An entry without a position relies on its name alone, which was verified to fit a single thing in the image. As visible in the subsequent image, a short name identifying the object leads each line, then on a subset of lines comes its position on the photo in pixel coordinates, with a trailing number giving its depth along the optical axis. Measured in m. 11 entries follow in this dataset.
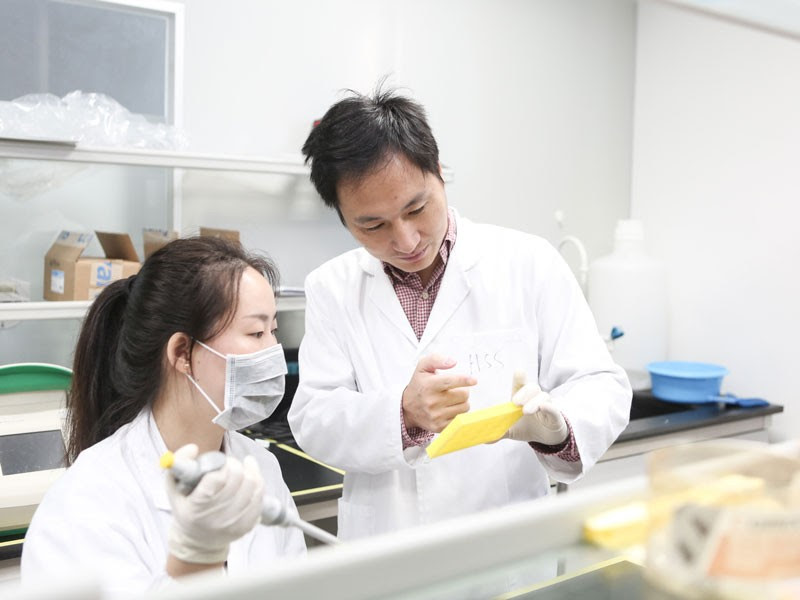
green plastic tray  2.25
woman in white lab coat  1.31
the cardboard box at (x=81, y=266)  2.24
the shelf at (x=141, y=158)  2.07
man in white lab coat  1.52
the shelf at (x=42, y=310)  2.11
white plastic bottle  3.32
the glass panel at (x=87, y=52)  2.38
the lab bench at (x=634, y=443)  1.98
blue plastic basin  2.95
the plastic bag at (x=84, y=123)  2.14
